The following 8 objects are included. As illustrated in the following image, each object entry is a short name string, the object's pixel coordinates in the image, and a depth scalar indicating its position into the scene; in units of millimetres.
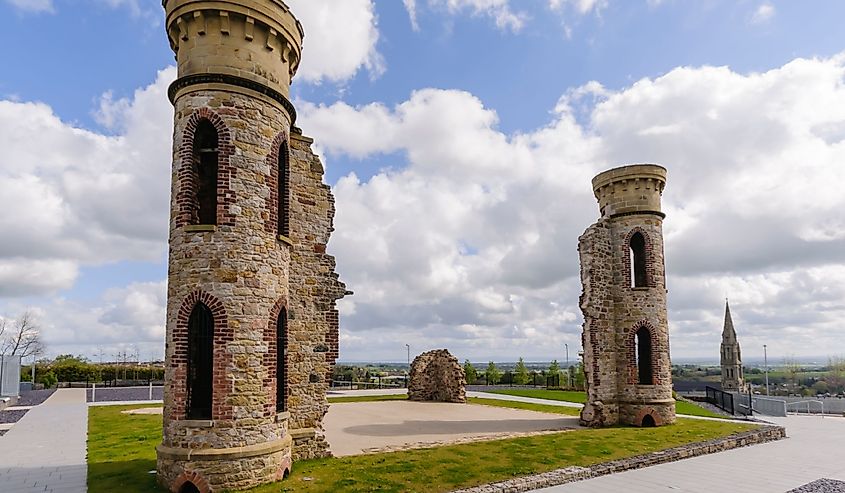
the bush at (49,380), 44950
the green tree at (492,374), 50750
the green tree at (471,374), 50469
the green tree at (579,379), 42516
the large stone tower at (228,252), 10930
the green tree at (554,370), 47481
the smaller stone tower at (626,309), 20859
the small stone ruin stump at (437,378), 29688
